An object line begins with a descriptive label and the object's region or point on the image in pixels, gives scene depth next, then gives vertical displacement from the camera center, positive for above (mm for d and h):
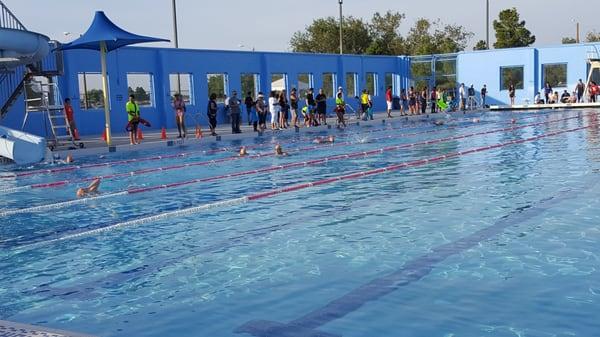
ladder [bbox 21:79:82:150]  17656 +181
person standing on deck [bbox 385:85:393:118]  27453 -146
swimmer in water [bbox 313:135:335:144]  17375 -1089
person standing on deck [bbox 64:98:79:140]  18650 -144
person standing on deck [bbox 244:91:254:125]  22453 +4
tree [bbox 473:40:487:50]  59097 +4063
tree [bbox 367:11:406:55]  56562 +5578
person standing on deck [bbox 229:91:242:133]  21109 -350
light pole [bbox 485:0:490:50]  43875 +4701
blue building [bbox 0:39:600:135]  23516 +1051
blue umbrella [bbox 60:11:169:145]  17062 +1723
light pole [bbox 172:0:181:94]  29125 +3342
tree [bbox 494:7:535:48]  53625 +4787
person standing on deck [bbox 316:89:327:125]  23641 -308
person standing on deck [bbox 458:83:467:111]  30978 -259
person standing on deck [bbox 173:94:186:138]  18922 -135
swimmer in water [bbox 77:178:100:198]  10086 -1245
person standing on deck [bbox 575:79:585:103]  29952 -91
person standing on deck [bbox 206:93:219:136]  20250 -277
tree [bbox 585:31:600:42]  64588 +4863
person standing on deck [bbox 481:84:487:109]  32594 -123
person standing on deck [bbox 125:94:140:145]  17750 -268
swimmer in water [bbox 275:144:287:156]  14867 -1128
